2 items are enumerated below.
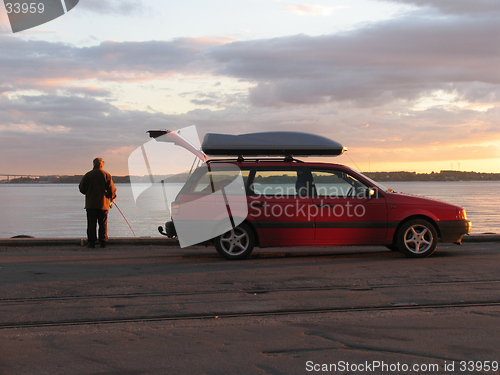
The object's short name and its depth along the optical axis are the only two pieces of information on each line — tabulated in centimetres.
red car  961
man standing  1152
